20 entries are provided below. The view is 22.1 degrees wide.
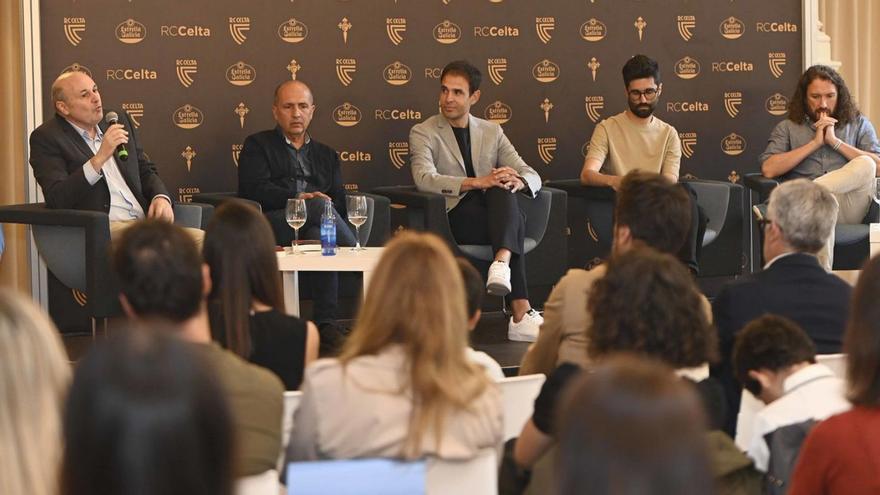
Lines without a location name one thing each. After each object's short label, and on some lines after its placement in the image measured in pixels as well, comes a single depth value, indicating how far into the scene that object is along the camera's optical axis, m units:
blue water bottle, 9.69
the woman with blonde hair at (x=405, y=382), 4.18
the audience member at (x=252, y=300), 5.46
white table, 9.28
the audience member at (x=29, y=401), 2.50
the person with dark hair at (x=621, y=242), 5.72
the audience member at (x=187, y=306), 4.09
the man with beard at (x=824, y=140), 11.82
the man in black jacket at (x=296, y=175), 10.95
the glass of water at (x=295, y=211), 9.73
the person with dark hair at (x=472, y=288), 5.77
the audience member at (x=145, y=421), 1.97
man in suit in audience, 5.78
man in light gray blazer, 11.02
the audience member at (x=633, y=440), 1.84
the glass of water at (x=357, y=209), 9.84
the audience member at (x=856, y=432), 3.51
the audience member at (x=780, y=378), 4.50
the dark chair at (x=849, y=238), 11.72
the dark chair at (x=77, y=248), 9.69
